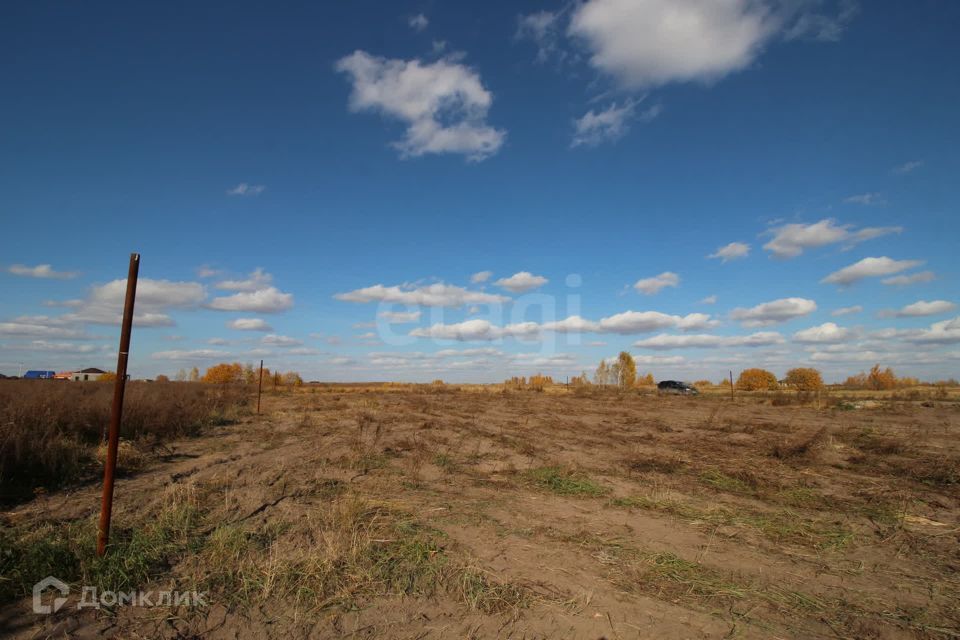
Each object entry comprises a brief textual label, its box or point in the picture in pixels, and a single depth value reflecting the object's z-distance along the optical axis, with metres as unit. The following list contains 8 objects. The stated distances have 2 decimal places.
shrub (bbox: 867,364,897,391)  69.56
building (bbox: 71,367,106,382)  73.19
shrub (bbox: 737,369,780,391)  70.19
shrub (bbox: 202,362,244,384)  71.85
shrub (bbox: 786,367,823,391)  61.02
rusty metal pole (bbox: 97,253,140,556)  4.13
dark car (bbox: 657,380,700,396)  53.97
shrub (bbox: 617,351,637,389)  86.31
